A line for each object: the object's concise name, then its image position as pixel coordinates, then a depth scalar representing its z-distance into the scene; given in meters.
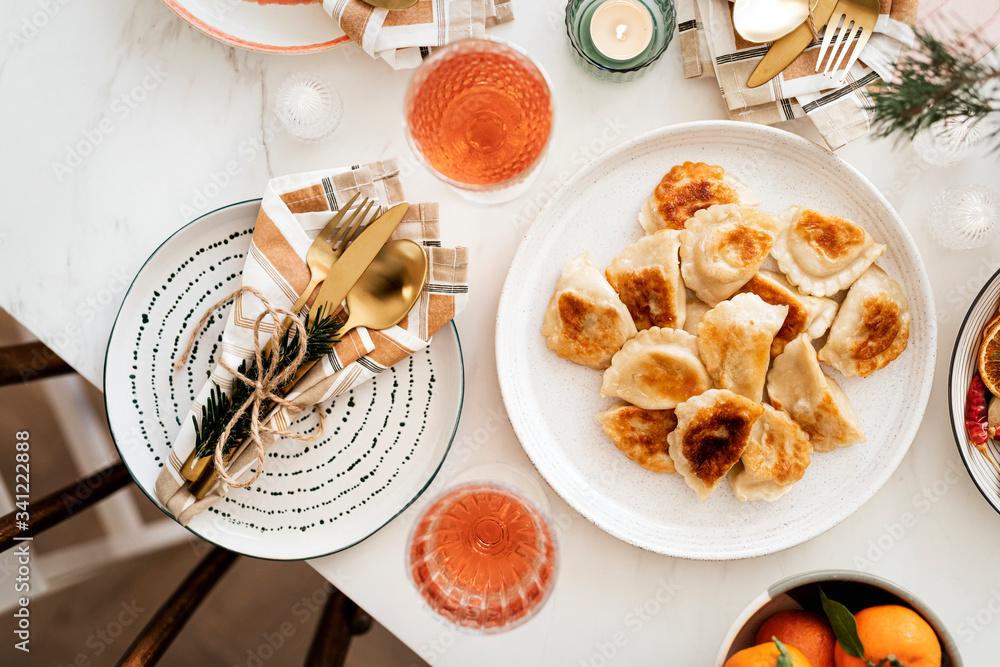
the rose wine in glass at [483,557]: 0.66
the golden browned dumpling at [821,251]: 0.66
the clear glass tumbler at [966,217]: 0.69
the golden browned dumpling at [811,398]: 0.66
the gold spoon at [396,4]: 0.65
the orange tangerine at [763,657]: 0.60
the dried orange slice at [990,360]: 0.66
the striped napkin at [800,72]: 0.66
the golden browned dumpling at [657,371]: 0.66
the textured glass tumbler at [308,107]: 0.69
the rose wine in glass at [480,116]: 0.64
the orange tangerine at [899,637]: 0.60
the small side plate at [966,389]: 0.67
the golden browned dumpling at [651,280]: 0.66
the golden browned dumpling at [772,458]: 0.66
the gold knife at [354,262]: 0.65
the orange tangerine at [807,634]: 0.64
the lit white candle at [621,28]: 0.68
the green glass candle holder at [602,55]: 0.67
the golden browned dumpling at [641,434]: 0.68
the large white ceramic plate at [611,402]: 0.68
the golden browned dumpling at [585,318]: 0.67
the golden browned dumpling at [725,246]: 0.65
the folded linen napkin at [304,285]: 0.65
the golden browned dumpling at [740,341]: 0.65
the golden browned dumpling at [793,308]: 0.66
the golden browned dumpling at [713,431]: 0.65
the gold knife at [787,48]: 0.65
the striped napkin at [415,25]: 0.65
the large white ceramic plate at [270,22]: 0.67
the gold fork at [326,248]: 0.65
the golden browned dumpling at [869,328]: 0.66
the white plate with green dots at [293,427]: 0.67
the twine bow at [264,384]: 0.62
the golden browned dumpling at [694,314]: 0.68
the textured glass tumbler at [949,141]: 0.69
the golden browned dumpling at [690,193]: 0.67
